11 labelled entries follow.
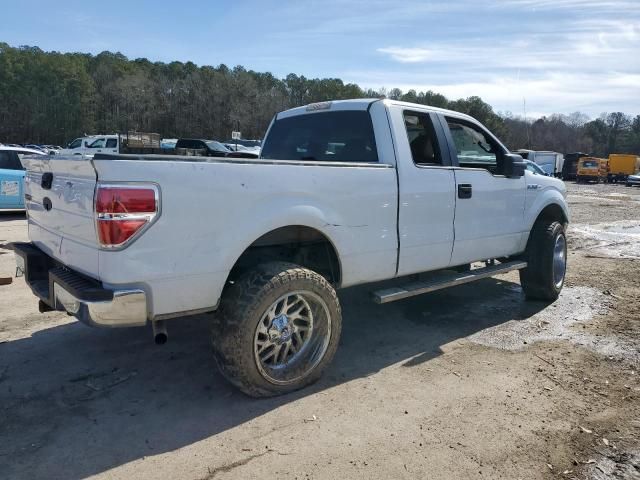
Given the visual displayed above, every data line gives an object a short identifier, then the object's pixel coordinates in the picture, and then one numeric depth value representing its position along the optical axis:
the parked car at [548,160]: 39.62
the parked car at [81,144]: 24.22
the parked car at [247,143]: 43.94
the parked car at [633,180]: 41.62
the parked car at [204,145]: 28.72
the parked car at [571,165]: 46.94
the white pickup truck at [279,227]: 2.82
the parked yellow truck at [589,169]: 43.38
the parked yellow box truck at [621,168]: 47.88
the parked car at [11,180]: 11.64
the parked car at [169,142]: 37.73
